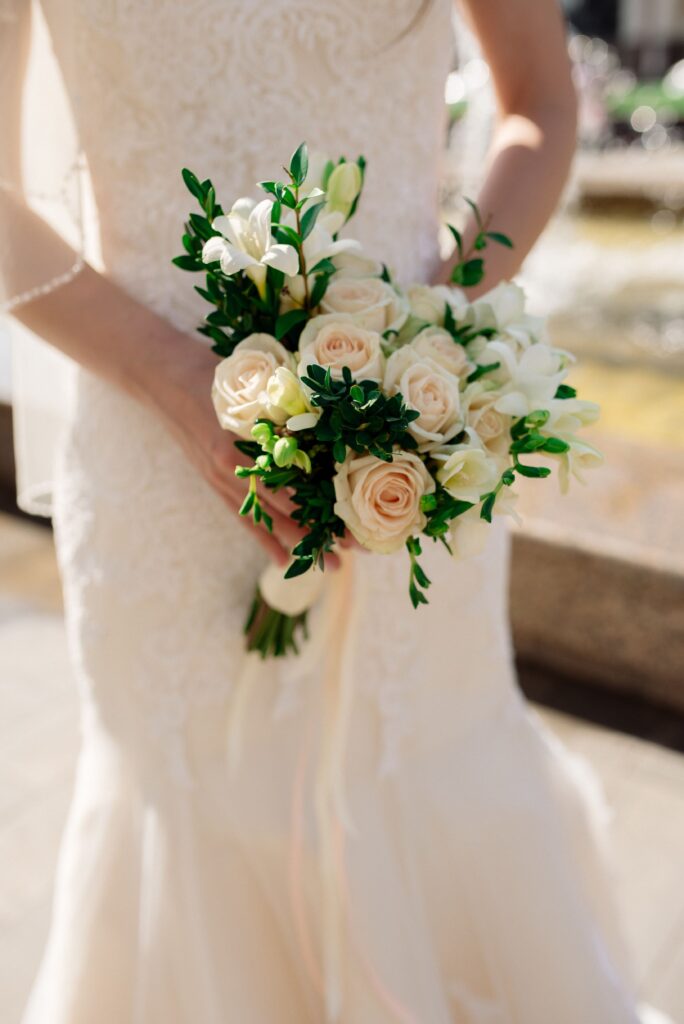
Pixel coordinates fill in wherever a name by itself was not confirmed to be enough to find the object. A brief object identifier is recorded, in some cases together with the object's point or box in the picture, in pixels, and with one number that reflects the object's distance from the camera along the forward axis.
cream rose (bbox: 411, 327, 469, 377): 0.90
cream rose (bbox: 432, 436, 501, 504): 0.83
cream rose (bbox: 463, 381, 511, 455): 0.90
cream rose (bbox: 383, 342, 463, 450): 0.85
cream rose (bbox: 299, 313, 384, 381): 0.86
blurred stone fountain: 2.55
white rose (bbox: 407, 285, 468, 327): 1.00
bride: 1.10
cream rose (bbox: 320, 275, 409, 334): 0.92
